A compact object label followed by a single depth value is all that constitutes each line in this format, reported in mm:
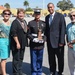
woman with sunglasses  2533
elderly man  2330
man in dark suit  2625
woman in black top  2556
